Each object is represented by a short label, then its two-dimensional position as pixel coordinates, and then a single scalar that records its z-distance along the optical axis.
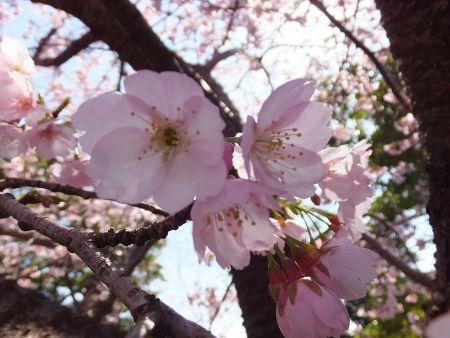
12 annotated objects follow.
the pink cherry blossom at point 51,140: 0.20
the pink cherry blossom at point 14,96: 0.17
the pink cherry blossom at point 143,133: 0.09
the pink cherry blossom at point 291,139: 0.10
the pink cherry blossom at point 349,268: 0.11
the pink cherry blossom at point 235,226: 0.09
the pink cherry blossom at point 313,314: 0.10
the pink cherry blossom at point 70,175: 0.25
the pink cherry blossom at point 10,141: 0.19
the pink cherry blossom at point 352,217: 0.13
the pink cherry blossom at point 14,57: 0.17
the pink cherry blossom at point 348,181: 0.12
